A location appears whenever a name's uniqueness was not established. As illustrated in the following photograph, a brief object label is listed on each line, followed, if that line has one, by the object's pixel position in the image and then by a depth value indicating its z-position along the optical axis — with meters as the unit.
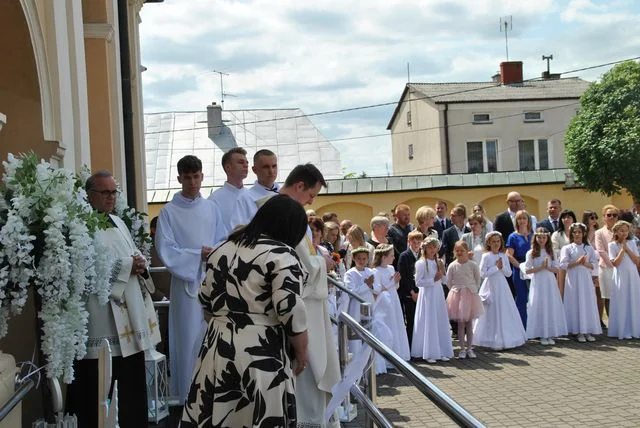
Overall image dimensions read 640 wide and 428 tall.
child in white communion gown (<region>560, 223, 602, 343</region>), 12.76
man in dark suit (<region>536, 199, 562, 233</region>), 14.06
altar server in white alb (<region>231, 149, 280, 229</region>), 6.70
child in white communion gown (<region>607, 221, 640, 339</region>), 12.81
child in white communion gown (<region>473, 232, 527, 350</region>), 12.12
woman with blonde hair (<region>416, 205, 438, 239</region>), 12.50
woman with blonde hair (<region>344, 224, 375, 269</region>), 10.84
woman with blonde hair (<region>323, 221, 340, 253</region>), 11.23
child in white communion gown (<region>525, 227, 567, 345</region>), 12.60
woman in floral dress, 4.20
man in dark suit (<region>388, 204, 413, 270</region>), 12.40
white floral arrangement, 4.13
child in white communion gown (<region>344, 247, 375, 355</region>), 10.26
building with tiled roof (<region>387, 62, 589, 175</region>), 48.78
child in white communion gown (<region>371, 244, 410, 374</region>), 10.57
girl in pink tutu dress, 11.56
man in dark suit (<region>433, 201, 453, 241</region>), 14.05
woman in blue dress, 13.12
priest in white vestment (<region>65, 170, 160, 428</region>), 5.52
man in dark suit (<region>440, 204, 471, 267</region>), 13.26
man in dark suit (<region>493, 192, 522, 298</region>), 13.87
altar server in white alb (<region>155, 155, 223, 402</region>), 7.19
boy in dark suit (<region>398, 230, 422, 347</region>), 11.76
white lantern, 6.64
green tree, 33.38
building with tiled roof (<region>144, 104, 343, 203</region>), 39.34
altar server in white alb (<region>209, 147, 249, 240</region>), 7.16
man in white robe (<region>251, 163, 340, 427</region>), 4.93
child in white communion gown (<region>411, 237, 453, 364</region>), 11.34
